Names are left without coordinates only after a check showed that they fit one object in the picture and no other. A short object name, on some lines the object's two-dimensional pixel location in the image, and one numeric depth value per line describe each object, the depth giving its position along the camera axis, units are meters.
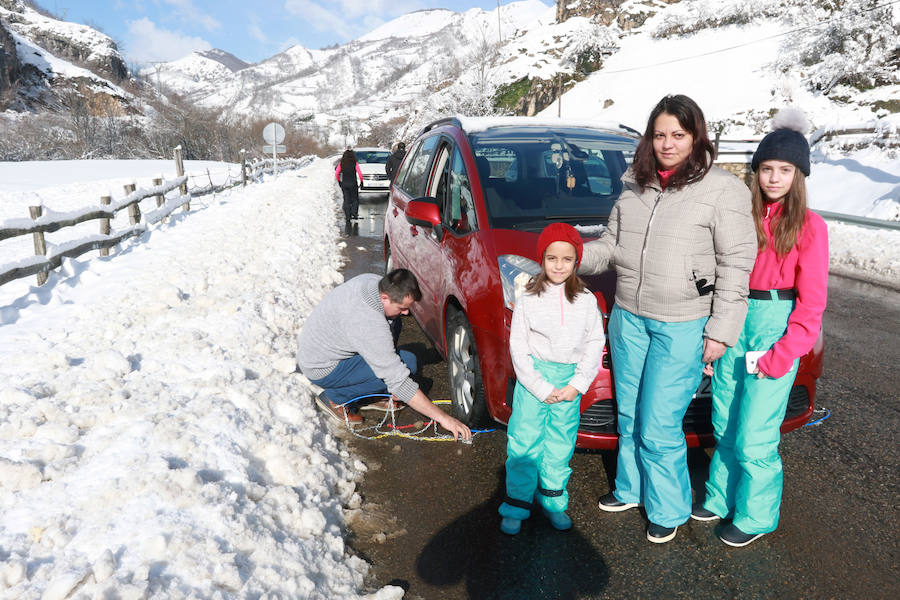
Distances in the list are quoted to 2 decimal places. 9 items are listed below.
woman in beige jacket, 2.35
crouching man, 3.34
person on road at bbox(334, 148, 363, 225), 13.09
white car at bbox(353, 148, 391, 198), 19.94
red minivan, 3.01
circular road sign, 26.23
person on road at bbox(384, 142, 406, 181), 14.55
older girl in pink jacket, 2.34
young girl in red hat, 2.62
